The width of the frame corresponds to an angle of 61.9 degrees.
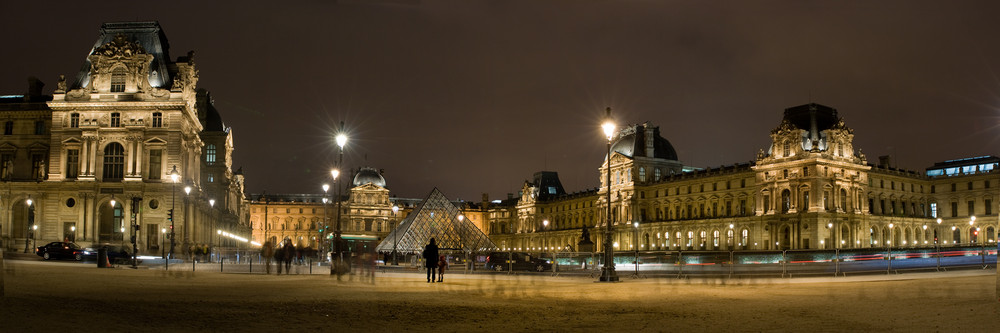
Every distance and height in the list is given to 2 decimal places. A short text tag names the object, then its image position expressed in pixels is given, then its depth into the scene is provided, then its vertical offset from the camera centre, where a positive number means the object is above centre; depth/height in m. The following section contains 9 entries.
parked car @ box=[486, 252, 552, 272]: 40.53 -1.50
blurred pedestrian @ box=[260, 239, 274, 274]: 32.94 -0.79
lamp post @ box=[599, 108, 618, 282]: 26.41 -0.72
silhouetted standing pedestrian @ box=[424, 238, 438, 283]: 25.19 -0.74
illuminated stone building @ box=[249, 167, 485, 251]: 132.75 +2.83
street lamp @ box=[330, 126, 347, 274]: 30.17 -0.11
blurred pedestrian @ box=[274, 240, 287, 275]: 32.16 -0.93
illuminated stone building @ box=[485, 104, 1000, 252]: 78.94 +3.86
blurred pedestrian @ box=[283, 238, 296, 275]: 32.12 -0.85
